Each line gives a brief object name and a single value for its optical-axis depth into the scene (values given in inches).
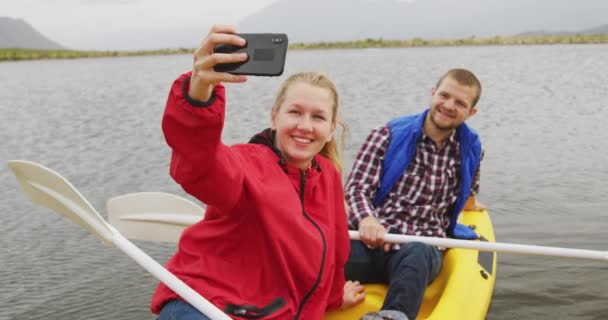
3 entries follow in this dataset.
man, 130.3
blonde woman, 67.9
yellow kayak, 115.1
